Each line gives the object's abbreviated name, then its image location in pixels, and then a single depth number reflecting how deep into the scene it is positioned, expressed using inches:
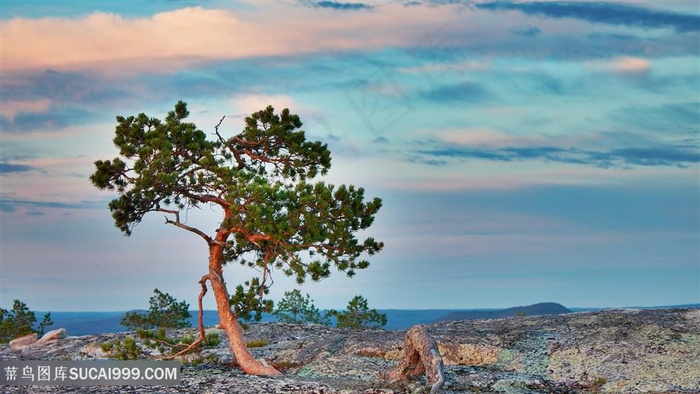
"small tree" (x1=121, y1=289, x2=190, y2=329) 1957.4
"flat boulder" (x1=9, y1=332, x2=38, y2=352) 1366.9
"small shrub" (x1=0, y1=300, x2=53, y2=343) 1863.9
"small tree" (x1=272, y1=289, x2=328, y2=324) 2016.5
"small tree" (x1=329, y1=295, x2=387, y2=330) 1930.4
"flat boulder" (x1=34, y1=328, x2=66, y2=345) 1332.9
